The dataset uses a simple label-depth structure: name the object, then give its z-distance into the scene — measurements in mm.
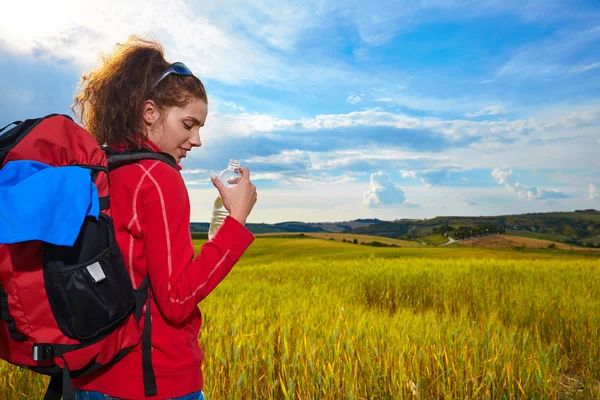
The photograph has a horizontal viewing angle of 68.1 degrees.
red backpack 1312
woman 1429
